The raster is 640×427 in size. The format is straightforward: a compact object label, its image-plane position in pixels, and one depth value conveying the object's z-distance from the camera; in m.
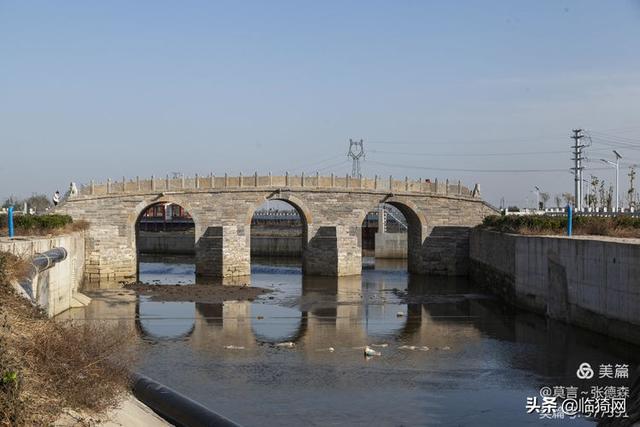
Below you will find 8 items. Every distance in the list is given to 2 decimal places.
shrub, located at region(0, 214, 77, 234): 26.25
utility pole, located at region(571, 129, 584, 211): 42.19
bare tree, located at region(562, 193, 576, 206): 71.87
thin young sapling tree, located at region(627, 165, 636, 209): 55.52
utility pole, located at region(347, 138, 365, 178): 75.35
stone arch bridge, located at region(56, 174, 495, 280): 38.31
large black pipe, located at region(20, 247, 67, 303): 13.29
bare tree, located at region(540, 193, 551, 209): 86.38
